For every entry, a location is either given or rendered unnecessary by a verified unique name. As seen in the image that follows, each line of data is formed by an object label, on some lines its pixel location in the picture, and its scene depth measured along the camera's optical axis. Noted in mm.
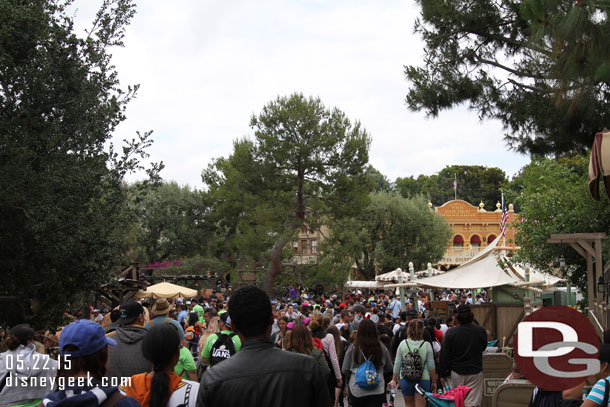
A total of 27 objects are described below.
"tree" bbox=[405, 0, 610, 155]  9359
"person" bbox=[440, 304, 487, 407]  8188
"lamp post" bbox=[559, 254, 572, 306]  18014
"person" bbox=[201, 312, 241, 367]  6832
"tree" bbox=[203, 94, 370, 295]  35688
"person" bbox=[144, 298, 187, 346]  6800
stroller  7375
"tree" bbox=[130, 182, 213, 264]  47812
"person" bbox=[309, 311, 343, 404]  8445
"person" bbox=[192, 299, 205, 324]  16422
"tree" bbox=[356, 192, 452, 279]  50031
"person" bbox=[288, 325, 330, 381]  7223
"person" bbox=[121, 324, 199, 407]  3852
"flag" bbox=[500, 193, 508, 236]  22750
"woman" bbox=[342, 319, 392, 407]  7266
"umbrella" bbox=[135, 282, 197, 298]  23152
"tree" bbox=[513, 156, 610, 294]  17312
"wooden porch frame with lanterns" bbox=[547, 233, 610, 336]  13095
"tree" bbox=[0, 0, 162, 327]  9336
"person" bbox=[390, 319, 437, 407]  8039
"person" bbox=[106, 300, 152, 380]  4637
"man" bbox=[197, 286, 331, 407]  2822
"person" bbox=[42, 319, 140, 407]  2811
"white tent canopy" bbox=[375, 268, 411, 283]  27492
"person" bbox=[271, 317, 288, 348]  10484
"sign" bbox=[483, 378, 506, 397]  8492
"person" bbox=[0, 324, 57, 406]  4777
